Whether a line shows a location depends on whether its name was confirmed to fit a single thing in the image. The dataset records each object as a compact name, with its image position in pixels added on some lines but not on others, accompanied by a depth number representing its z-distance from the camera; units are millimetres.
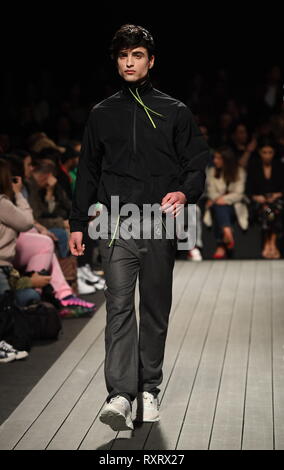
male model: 5023
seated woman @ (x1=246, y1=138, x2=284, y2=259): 12639
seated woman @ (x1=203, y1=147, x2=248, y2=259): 12447
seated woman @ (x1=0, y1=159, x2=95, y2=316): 7440
